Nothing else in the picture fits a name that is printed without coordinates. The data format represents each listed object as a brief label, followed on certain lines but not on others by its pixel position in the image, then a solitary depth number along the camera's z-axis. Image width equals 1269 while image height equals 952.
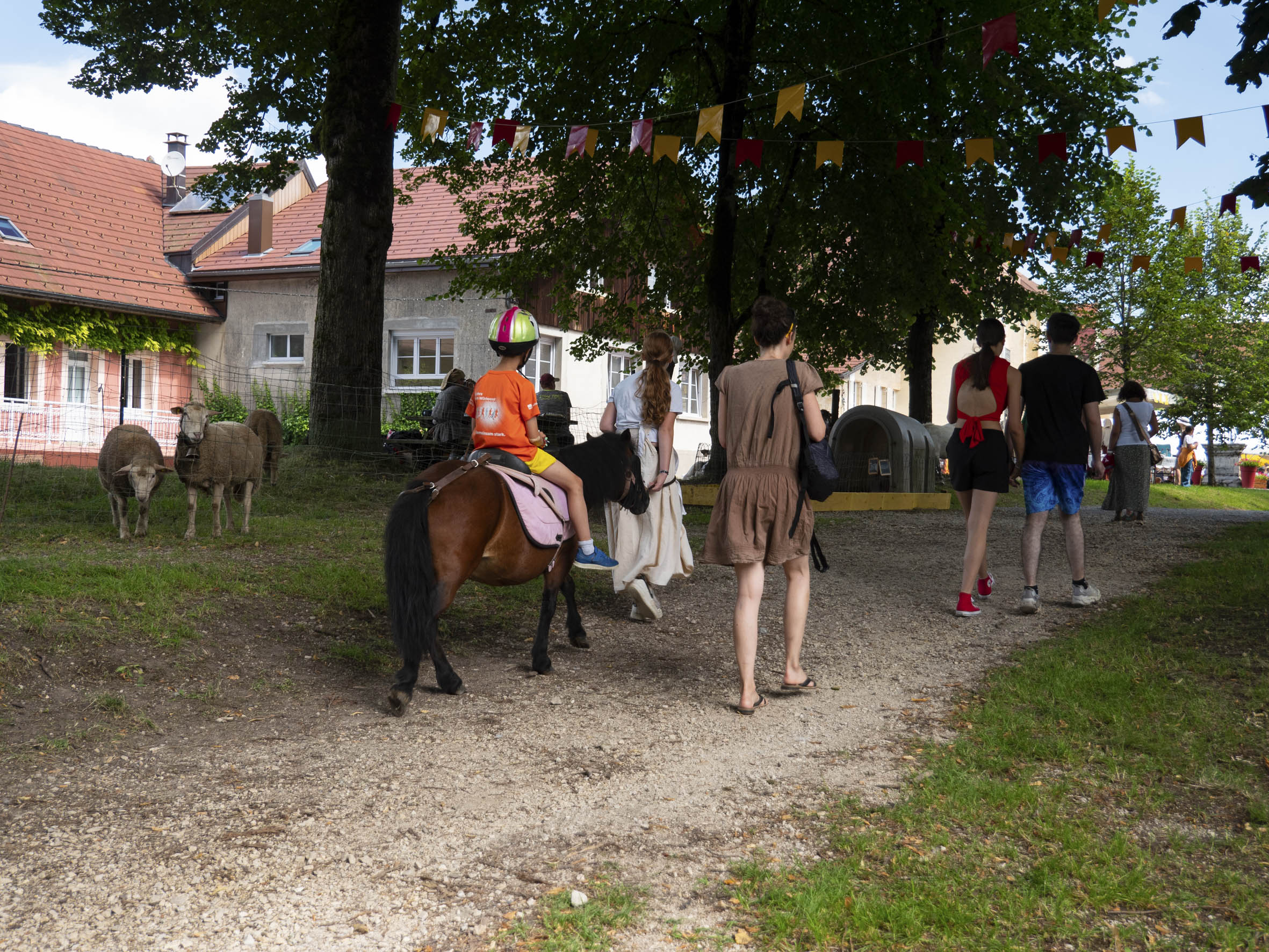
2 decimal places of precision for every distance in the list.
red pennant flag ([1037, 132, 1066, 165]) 12.01
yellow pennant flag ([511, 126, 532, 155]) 12.66
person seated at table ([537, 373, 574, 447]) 16.28
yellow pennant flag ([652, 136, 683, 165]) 11.93
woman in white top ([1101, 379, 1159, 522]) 14.66
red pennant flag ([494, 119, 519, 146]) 12.99
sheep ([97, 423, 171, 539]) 9.62
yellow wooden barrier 16.81
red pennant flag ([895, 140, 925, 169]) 13.01
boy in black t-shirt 8.10
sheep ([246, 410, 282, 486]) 11.75
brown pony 5.16
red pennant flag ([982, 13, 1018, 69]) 9.83
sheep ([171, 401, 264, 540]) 9.79
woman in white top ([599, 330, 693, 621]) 7.34
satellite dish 33.19
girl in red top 7.77
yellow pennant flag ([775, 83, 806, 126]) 10.68
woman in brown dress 5.40
